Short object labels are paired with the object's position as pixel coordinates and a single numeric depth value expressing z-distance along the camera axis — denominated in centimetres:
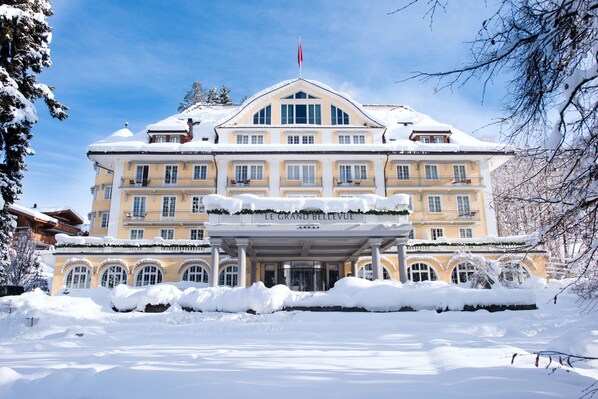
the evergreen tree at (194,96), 7300
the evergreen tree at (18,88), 1518
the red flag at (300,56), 3766
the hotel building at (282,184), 3119
